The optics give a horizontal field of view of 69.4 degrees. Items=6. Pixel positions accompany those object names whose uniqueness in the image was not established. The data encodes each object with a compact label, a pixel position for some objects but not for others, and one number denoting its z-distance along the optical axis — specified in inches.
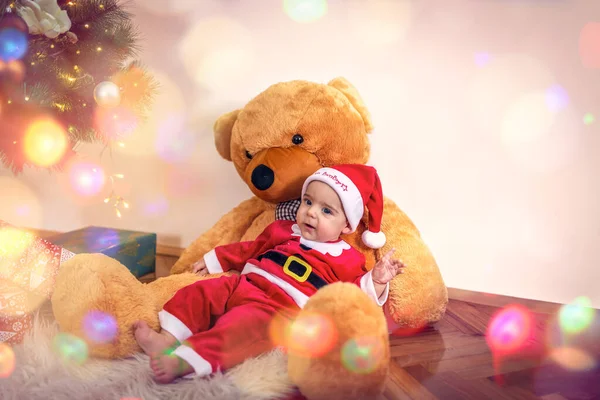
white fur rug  27.9
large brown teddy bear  33.8
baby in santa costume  31.5
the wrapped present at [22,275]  34.4
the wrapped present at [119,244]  51.5
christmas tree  39.4
